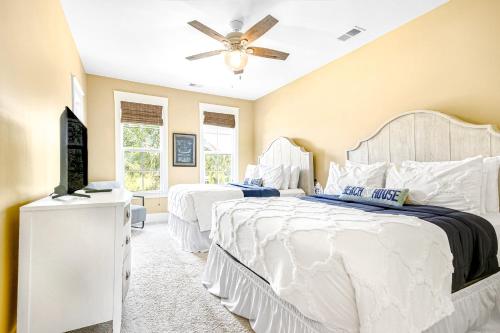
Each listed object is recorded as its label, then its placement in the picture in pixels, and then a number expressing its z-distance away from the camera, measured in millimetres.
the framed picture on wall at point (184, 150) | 5357
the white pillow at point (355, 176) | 2672
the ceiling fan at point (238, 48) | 2582
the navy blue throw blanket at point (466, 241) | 1531
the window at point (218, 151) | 5691
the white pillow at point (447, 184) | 2004
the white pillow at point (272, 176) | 4289
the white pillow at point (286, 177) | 4305
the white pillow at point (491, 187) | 2062
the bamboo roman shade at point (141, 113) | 4883
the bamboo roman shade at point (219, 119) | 5668
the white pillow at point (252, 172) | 4887
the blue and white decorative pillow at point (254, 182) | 4409
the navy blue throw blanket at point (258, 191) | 3756
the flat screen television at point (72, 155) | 1681
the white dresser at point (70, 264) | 1391
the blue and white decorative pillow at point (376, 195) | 2141
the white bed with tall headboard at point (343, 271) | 1110
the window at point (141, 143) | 4879
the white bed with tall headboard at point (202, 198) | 3398
